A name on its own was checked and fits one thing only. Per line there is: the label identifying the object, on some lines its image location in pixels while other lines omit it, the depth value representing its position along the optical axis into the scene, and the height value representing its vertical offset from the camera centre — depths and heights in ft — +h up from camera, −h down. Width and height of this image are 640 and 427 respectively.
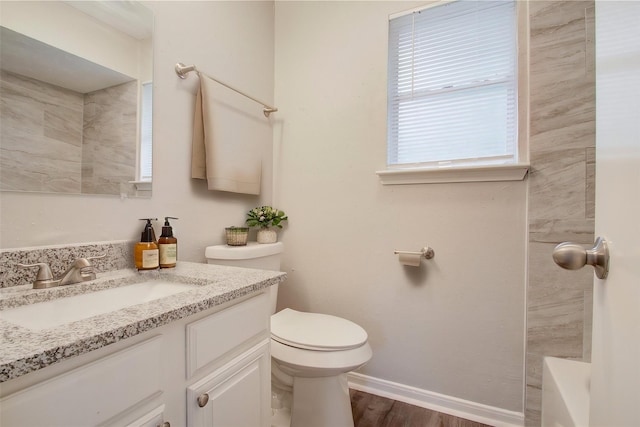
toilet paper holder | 4.67 -0.65
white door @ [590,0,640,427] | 1.12 -0.01
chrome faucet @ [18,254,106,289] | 2.50 -0.59
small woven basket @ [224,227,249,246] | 4.65 -0.40
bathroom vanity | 1.40 -0.88
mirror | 2.57 +1.16
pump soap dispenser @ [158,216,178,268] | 3.29 -0.43
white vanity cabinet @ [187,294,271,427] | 2.17 -1.35
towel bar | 4.06 +2.03
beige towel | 4.33 +1.05
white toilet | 3.67 -1.89
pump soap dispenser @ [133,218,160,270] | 3.15 -0.46
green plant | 5.32 -0.10
